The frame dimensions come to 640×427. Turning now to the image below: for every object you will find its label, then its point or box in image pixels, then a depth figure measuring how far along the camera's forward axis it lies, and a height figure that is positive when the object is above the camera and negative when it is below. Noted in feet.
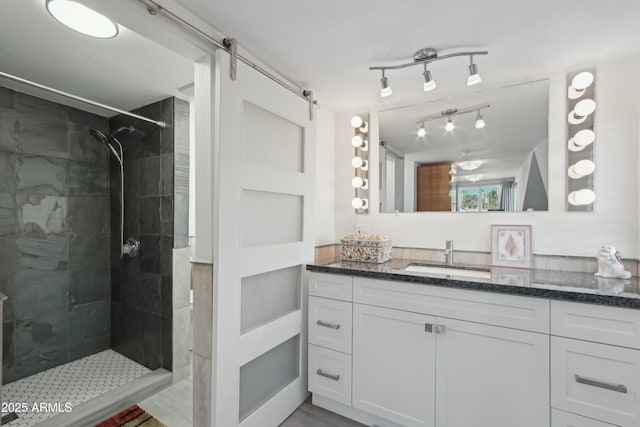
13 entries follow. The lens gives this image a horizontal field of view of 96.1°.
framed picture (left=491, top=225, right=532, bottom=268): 6.01 -0.63
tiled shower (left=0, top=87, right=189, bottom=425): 7.06 -0.56
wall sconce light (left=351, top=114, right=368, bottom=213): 7.88 +1.43
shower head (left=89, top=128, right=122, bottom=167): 8.04 +2.14
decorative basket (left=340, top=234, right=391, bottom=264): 6.53 -0.77
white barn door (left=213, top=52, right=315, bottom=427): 4.60 -0.60
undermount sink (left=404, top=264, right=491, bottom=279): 5.90 -1.19
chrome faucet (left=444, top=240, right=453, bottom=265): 6.68 -0.83
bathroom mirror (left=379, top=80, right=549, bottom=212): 6.14 +1.51
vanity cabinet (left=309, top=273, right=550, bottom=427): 4.38 -2.44
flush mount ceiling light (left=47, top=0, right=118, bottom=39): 4.14 +2.96
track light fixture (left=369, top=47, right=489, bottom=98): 5.12 +2.89
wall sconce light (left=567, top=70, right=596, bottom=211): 5.55 +1.51
